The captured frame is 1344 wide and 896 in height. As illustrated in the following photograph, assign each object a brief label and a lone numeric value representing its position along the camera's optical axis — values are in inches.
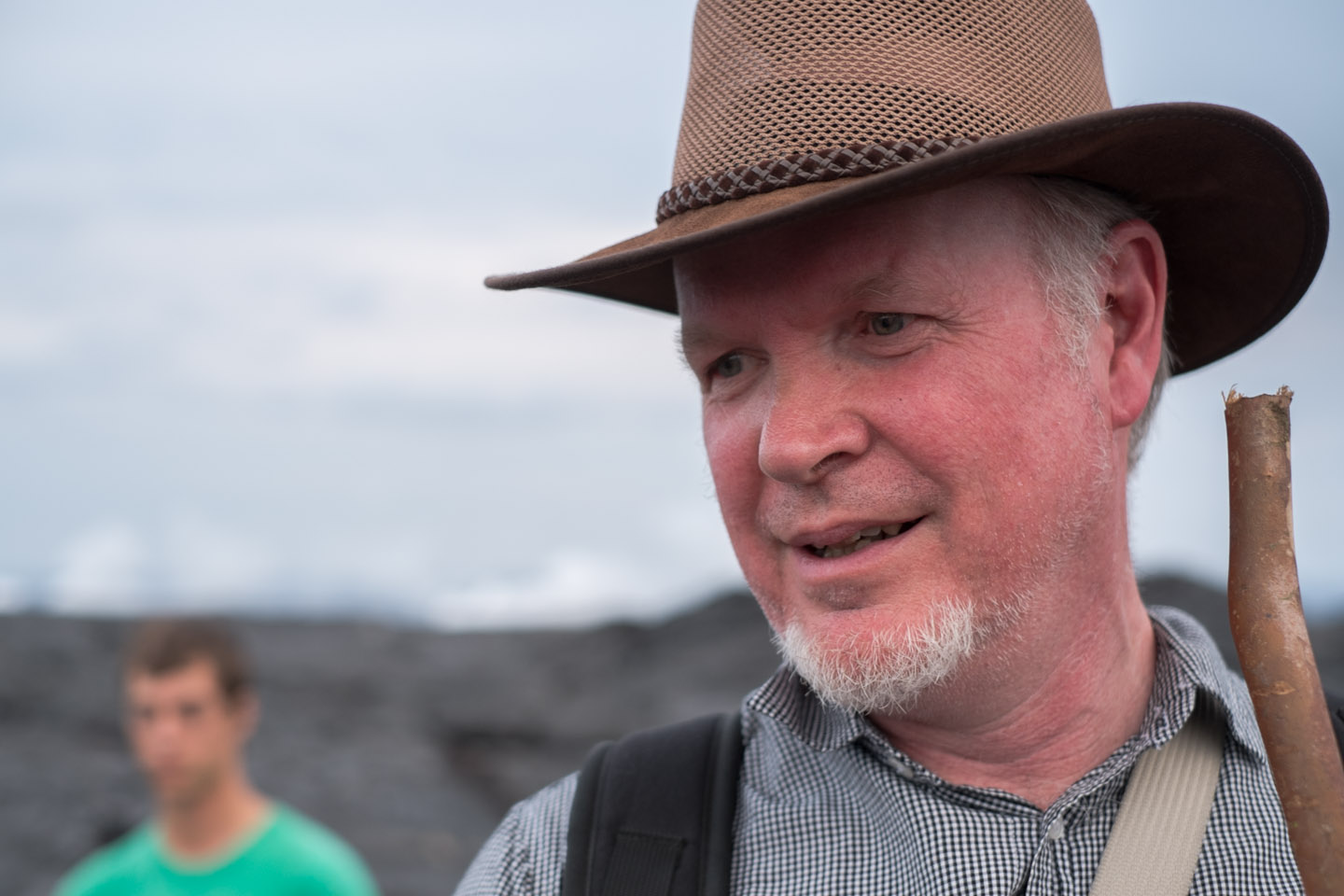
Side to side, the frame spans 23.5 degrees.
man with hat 41.9
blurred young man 63.1
